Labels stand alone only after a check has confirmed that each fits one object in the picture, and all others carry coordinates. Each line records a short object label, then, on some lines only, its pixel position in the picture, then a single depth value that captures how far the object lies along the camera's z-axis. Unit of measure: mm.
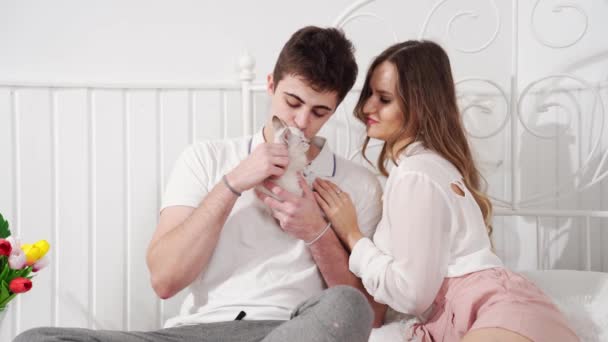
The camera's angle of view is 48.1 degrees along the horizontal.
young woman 1271
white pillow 1479
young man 1373
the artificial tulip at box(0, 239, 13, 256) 1261
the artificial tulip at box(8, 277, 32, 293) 1276
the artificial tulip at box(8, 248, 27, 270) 1289
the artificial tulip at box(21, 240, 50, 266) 1355
